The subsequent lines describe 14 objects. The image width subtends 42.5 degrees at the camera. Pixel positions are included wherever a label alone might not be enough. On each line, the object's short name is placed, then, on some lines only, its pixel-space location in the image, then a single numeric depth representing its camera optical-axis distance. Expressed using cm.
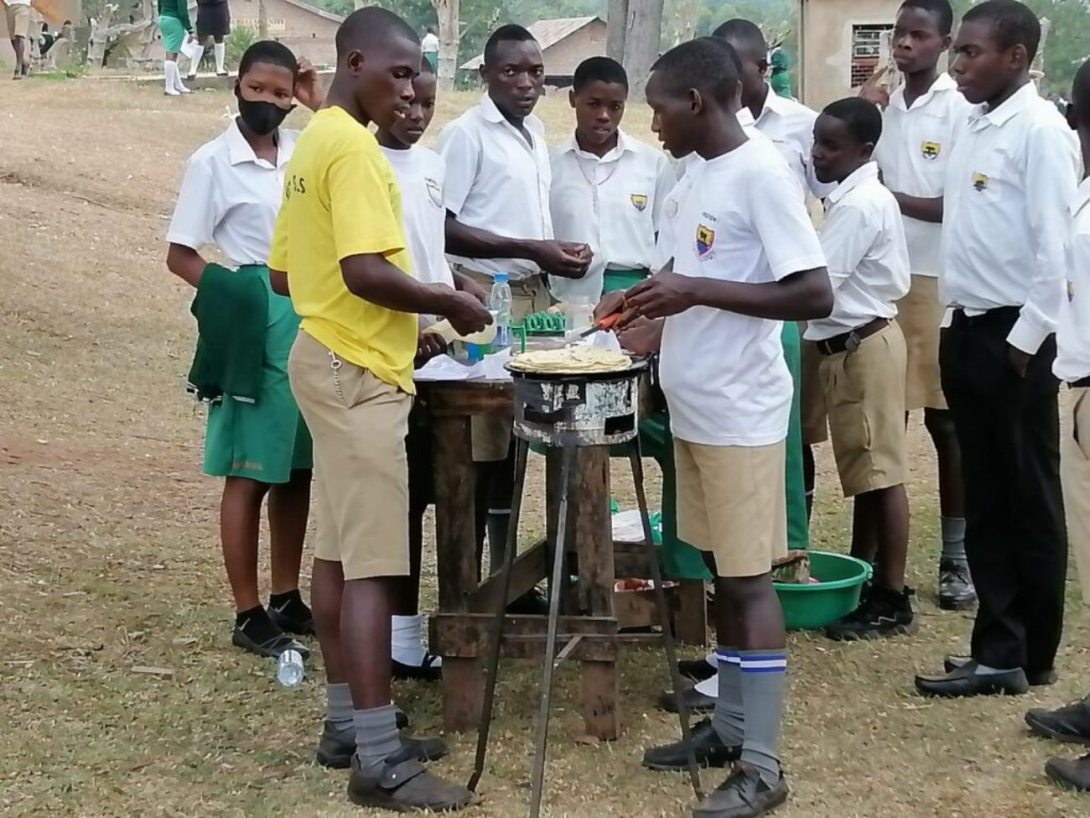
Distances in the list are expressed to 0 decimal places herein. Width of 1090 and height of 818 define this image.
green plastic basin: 492
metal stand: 341
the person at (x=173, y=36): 1577
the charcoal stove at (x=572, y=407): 337
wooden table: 400
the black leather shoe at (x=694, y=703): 429
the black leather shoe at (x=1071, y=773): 366
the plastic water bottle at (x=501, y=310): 443
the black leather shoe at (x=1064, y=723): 397
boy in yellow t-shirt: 352
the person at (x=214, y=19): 1720
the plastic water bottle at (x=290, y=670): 446
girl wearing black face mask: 452
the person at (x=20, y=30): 1972
